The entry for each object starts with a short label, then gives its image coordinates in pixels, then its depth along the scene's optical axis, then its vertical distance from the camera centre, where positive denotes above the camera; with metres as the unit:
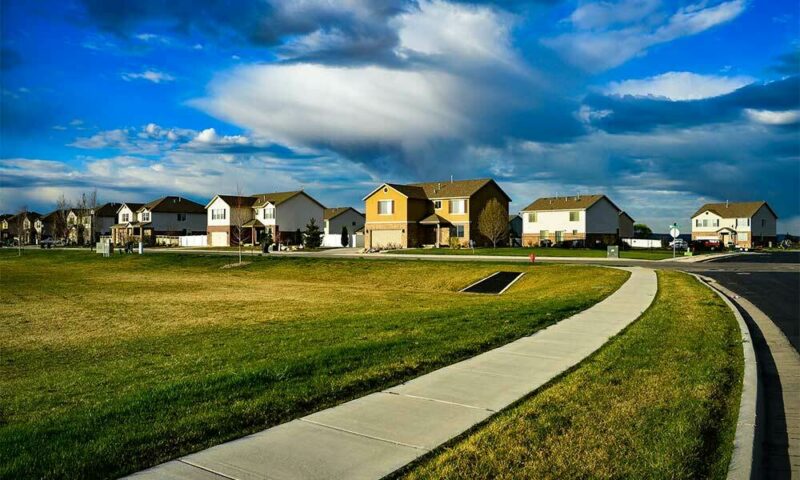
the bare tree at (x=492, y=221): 66.19 +2.36
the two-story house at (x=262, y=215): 86.12 +3.93
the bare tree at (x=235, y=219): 89.12 +3.41
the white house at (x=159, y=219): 102.56 +3.96
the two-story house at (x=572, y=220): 76.06 +2.98
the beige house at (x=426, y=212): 69.12 +3.54
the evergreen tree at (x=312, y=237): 75.62 +0.49
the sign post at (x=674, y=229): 48.23 +1.09
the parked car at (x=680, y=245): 66.41 -0.33
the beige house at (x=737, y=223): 92.31 +3.10
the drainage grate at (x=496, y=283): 28.86 -2.18
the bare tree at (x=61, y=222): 115.75 +4.04
